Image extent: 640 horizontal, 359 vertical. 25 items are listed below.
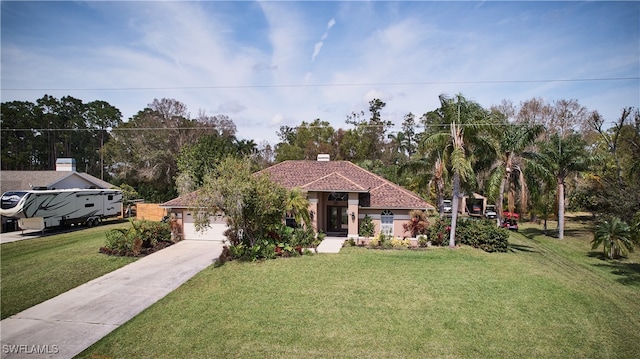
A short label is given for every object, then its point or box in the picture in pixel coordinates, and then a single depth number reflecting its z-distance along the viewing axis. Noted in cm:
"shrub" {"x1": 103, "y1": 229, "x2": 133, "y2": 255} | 1814
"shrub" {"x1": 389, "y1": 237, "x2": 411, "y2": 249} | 2004
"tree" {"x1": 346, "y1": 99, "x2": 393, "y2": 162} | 5128
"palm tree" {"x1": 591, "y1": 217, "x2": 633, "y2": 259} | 1803
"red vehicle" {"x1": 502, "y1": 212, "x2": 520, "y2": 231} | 2861
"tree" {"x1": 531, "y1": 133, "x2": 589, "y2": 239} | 2359
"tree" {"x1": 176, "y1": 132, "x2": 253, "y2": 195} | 3312
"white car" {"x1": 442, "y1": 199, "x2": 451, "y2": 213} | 3933
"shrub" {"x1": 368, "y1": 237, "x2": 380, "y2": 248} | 2023
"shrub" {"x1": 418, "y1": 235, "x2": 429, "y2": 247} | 2025
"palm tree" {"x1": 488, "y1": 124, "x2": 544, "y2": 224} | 2131
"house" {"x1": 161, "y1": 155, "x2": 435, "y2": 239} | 2180
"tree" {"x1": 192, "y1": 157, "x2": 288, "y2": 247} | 1562
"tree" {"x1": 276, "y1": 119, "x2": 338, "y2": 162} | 4988
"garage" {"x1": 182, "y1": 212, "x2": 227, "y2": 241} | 2234
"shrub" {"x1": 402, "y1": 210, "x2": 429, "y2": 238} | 2128
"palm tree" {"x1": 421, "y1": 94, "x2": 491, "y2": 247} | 1875
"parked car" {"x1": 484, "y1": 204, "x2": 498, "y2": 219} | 3471
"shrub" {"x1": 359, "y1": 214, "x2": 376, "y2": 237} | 2195
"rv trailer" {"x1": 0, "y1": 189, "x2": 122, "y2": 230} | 2264
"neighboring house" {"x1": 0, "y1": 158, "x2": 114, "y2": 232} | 2770
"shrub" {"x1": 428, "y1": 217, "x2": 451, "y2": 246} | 2072
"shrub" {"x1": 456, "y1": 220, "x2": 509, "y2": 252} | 1933
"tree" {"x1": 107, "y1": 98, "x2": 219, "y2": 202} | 4253
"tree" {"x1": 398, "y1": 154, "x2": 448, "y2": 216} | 2805
